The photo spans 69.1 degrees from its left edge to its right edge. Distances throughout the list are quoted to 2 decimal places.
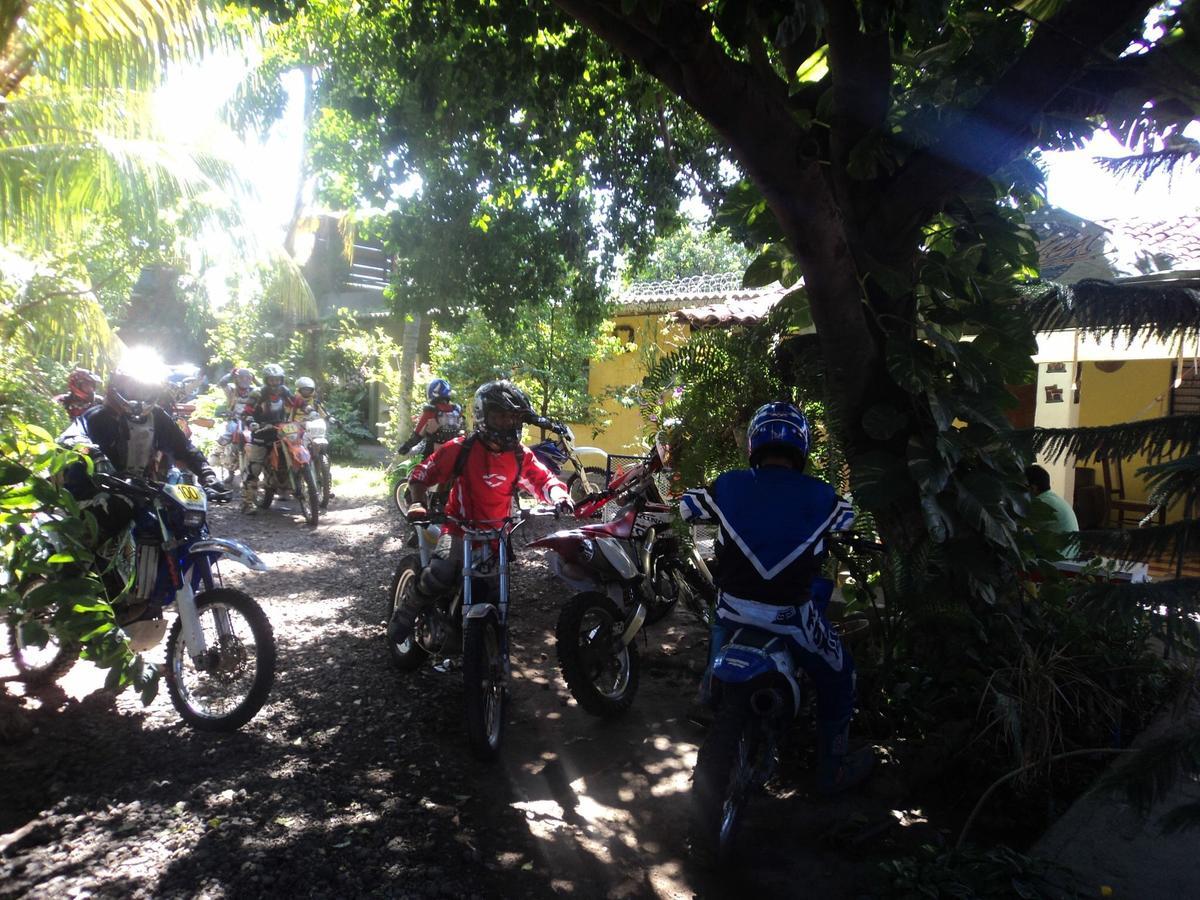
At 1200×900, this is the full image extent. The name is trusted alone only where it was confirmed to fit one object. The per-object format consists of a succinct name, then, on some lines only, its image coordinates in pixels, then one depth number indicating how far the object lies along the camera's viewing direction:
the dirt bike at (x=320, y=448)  11.52
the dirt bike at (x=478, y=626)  4.09
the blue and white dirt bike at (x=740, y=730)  3.08
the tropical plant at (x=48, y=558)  3.42
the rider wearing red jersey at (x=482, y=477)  4.73
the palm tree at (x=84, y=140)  6.05
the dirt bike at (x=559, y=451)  6.55
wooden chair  8.51
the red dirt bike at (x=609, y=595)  4.59
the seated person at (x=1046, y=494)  5.40
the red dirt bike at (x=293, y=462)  10.66
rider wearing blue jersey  3.38
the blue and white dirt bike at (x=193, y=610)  4.30
